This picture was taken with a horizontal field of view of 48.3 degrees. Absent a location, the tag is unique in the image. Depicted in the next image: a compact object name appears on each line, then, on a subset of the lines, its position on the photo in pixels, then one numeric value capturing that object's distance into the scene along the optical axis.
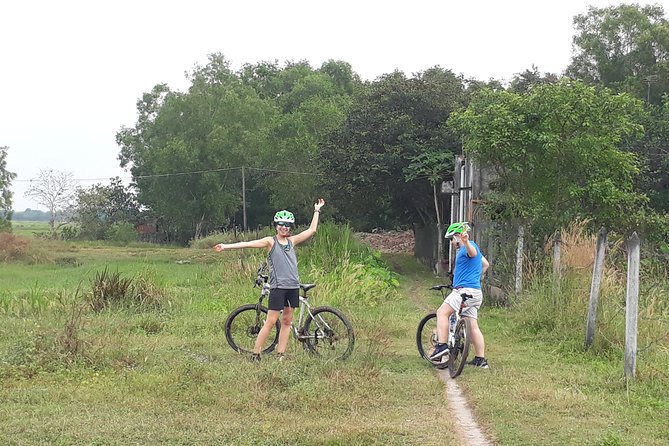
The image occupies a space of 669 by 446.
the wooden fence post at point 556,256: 10.79
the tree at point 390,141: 22.91
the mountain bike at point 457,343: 7.68
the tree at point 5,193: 43.53
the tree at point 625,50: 29.19
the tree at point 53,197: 55.50
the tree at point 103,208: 53.91
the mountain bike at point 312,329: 8.42
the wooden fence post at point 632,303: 7.04
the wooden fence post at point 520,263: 12.66
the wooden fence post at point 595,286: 8.58
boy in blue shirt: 8.08
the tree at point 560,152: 12.61
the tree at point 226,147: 36.53
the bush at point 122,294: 12.35
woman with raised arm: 8.15
